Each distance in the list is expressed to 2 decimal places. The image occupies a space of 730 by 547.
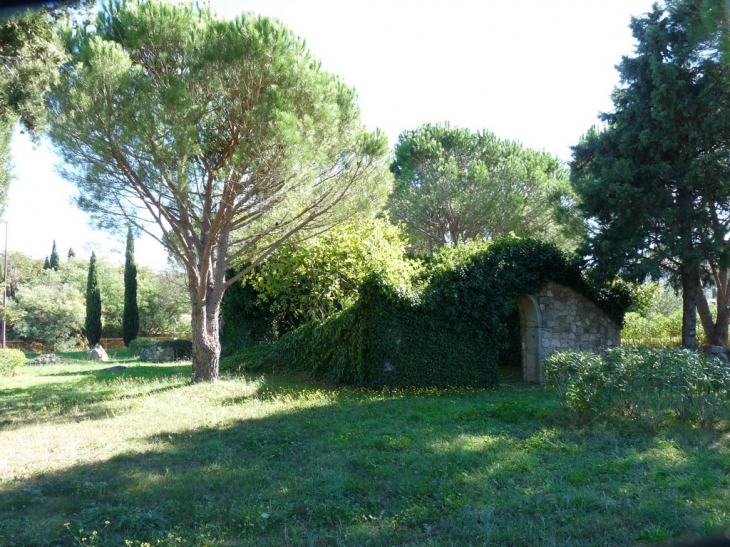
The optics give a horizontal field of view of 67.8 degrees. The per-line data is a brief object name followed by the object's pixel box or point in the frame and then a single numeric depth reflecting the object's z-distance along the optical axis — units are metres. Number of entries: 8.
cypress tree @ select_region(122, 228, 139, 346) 36.19
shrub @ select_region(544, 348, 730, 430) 7.07
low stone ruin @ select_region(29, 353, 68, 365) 23.50
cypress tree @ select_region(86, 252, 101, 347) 36.94
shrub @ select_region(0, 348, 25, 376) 18.19
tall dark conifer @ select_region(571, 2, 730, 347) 13.80
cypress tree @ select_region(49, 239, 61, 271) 54.89
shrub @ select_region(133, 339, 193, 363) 25.44
